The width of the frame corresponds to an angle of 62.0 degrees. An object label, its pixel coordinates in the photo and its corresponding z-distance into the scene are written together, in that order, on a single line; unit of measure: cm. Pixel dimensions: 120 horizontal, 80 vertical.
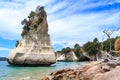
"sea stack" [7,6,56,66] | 2225
